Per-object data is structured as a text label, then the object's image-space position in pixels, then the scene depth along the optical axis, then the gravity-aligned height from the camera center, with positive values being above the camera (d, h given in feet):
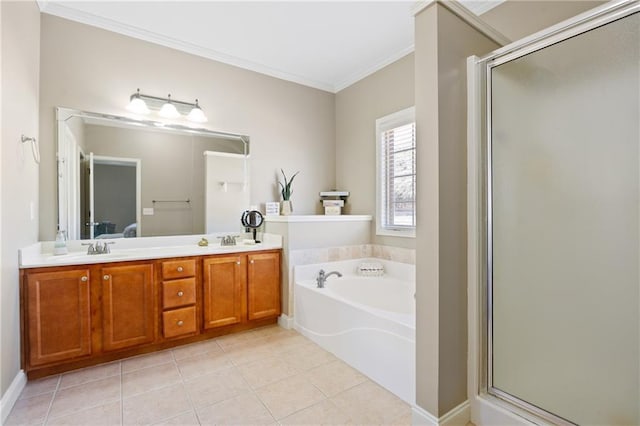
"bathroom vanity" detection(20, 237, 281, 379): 6.86 -2.26
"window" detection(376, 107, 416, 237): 10.38 +1.26
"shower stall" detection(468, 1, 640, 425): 4.36 -0.26
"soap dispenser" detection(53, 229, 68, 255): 7.90 -0.80
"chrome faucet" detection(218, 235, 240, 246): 10.43 -0.99
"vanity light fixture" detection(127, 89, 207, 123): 9.37 +3.35
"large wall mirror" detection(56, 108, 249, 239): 8.64 +1.11
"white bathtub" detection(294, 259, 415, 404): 6.26 -2.78
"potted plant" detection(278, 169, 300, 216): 11.76 +0.59
